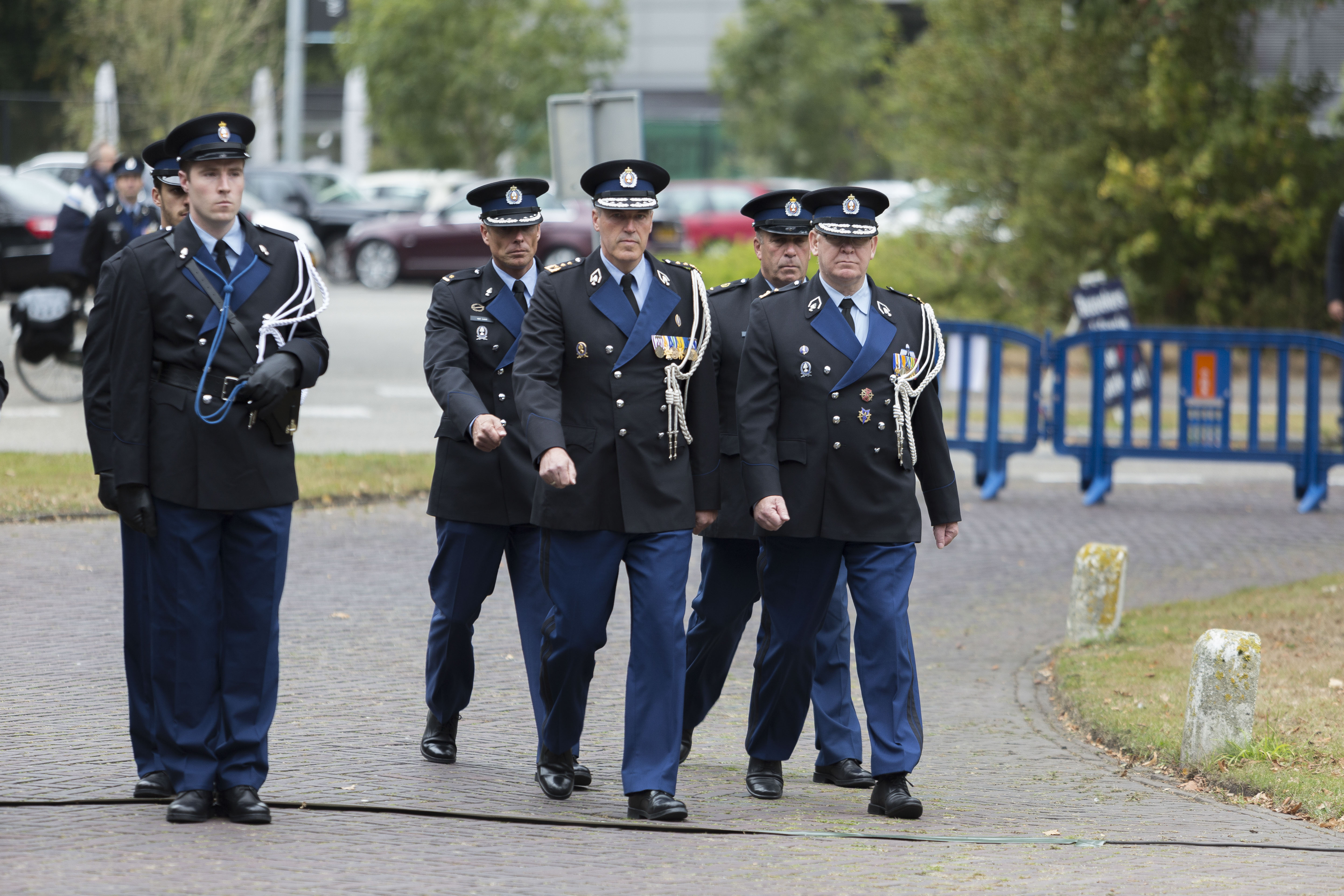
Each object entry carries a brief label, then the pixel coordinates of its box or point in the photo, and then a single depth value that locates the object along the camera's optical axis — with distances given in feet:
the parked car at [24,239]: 132.36
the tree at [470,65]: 238.07
